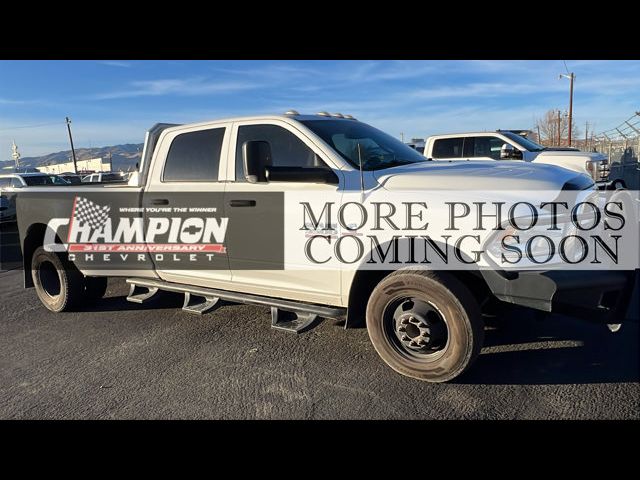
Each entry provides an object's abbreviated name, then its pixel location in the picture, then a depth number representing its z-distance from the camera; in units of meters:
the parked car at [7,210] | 13.08
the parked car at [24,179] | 14.49
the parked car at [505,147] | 10.15
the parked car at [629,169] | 18.71
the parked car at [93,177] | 26.99
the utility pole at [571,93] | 32.79
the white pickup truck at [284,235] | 3.15
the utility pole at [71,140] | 51.31
